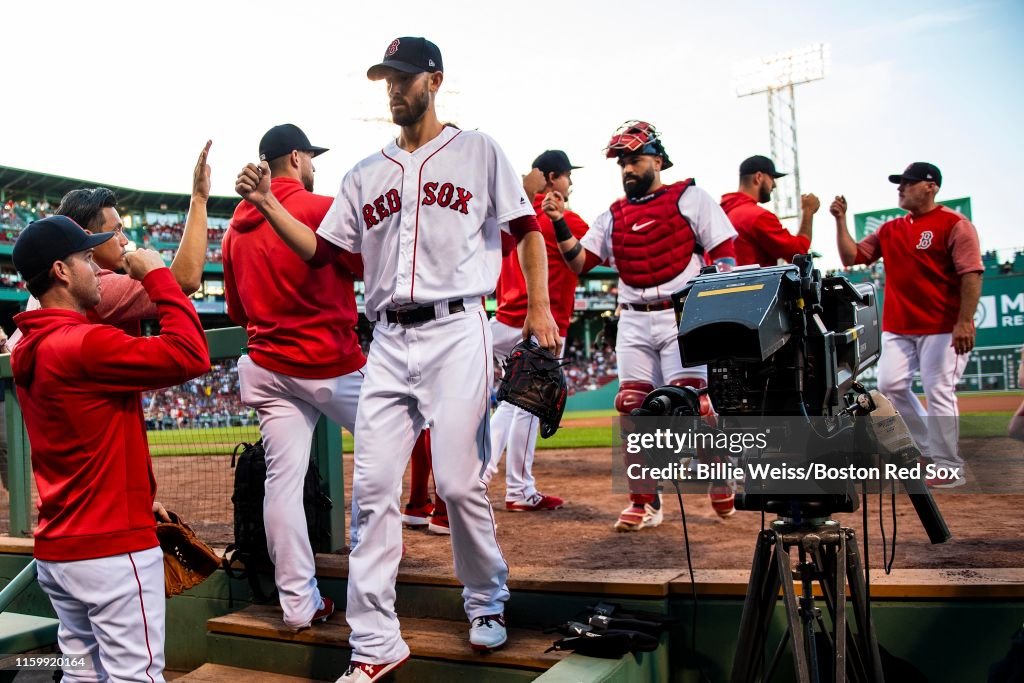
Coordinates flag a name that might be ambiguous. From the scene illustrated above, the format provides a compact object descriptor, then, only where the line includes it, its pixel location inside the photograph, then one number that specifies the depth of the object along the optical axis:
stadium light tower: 43.00
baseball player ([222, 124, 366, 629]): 3.65
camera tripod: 2.11
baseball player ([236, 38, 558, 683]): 3.07
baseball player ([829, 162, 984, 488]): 5.61
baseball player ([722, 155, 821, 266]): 5.26
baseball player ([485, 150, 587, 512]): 5.26
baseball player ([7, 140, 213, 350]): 3.12
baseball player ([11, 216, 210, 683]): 2.60
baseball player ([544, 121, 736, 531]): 4.57
